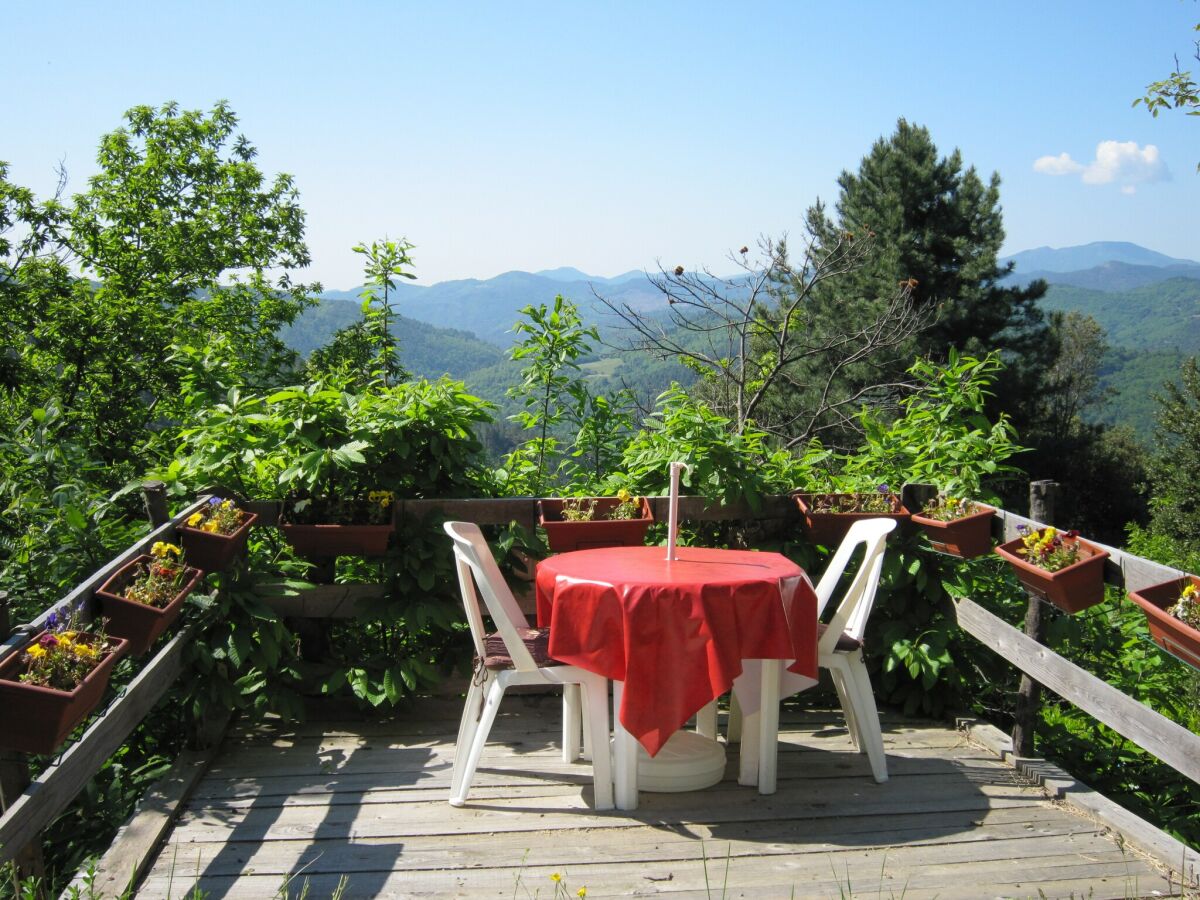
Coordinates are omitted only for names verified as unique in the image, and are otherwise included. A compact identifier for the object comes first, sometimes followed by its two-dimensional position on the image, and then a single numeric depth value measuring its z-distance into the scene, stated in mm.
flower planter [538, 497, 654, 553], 3721
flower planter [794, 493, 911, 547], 3826
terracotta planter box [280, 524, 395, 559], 3613
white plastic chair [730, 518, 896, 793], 3070
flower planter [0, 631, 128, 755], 1990
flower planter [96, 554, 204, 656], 2609
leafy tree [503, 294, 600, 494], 4457
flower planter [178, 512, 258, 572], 3217
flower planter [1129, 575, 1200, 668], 2234
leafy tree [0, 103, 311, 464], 12766
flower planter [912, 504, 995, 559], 3541
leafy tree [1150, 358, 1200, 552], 23062
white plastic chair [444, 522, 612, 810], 2820
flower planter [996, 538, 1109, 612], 2850
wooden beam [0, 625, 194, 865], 1927
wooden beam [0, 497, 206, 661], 2146
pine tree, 22625
